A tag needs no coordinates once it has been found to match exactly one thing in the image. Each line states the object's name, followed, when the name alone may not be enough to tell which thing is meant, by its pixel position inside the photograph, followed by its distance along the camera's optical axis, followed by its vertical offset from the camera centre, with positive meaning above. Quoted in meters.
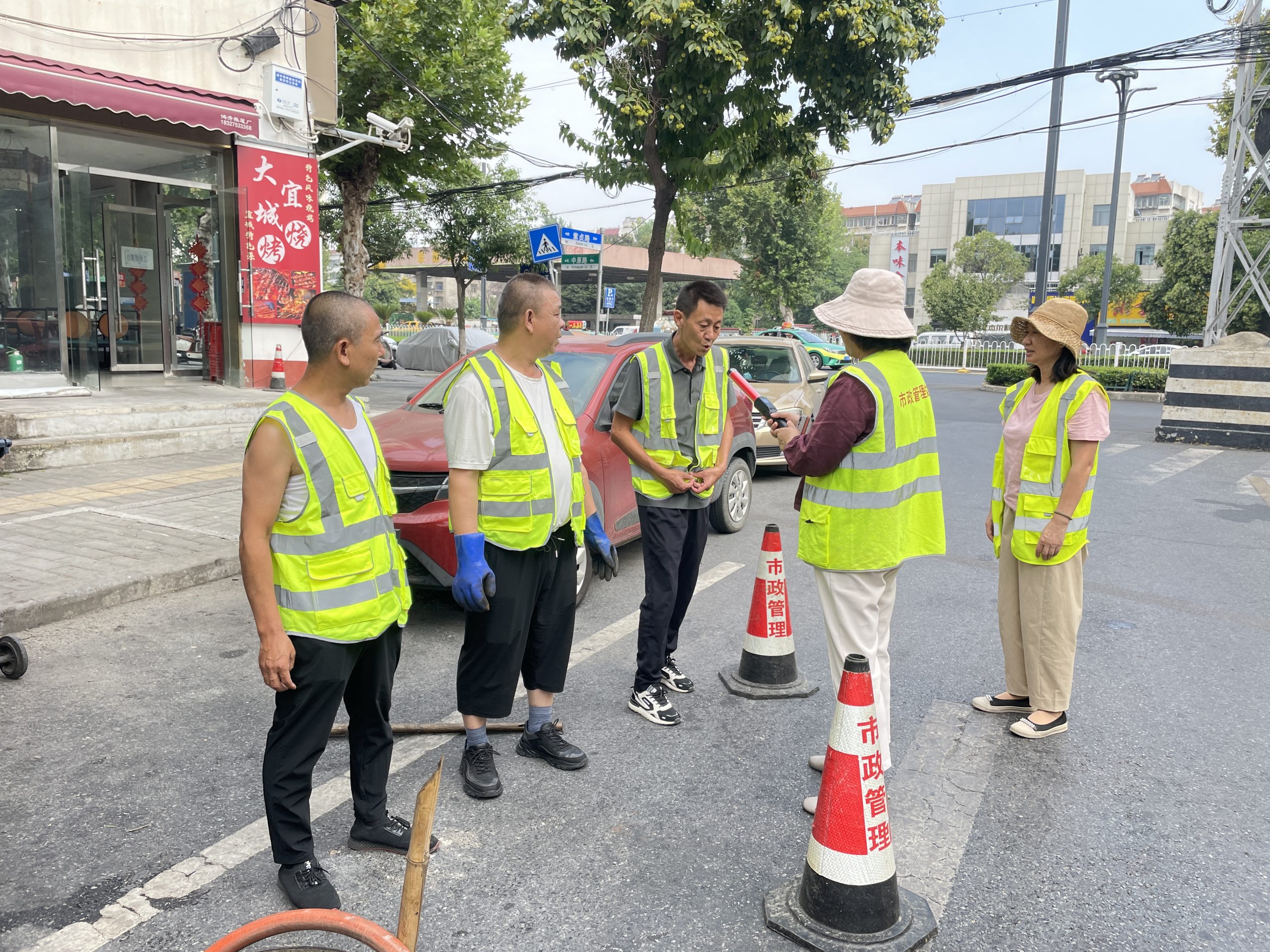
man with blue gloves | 3.07 -0.56
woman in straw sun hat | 3.60 -0.58
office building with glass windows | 68.00 +11.68
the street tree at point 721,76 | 11.12 +3.68
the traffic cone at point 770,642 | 4.25 -1.37
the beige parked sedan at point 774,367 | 9.91 -0.15
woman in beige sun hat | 3.03 -0.41
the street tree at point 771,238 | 39.91 +5.34
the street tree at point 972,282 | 45.41 +4.28
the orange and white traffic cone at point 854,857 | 2.45 -1.37
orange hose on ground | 1.59 -1.06
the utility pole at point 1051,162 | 19.08 +4.44
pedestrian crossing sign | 14.58 +1.69
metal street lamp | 25.75 +4.53
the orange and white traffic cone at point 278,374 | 13.70 -0.58
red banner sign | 13.20 +1.55
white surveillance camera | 15.09 +3.66
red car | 4.75 -0.72
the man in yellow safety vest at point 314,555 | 2.36 -0.60
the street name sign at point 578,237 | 15.88 +1.99
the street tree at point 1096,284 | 47.88 +4.70
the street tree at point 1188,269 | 33.41 +3.81
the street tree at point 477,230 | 27.80 +3.57
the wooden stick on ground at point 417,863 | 1.65 -0.97
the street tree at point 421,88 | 17.11 +5.09
